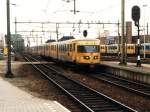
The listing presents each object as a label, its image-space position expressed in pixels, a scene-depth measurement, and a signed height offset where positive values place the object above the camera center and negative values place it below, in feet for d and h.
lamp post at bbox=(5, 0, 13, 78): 93.50 +0.29
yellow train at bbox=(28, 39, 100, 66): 112.37 -1.94
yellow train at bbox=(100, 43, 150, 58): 237.20 -3.65
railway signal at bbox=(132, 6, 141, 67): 115.02 +7.61
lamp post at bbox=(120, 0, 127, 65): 123.65 +1.37
